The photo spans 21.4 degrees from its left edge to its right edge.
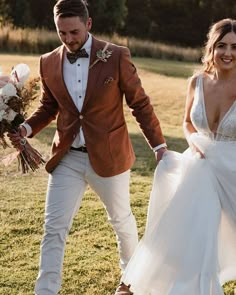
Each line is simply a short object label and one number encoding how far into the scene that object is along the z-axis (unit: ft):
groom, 13.88
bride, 13.57
